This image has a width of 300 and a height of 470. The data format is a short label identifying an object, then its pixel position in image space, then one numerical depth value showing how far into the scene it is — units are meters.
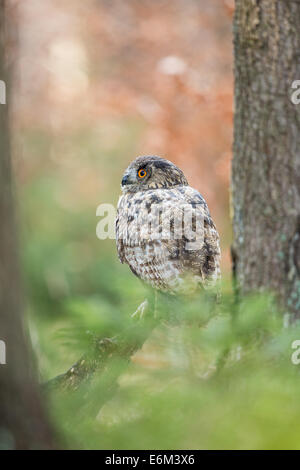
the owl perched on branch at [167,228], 5.47
